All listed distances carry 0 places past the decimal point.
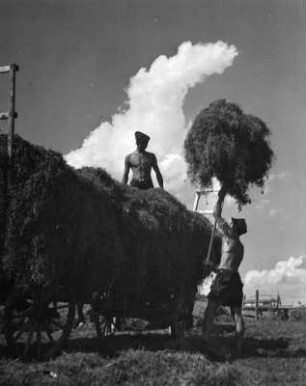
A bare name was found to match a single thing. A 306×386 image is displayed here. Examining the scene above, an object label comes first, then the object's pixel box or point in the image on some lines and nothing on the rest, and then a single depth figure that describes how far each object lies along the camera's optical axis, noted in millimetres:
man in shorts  7410
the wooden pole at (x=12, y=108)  6117
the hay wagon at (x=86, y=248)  5906
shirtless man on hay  9484
